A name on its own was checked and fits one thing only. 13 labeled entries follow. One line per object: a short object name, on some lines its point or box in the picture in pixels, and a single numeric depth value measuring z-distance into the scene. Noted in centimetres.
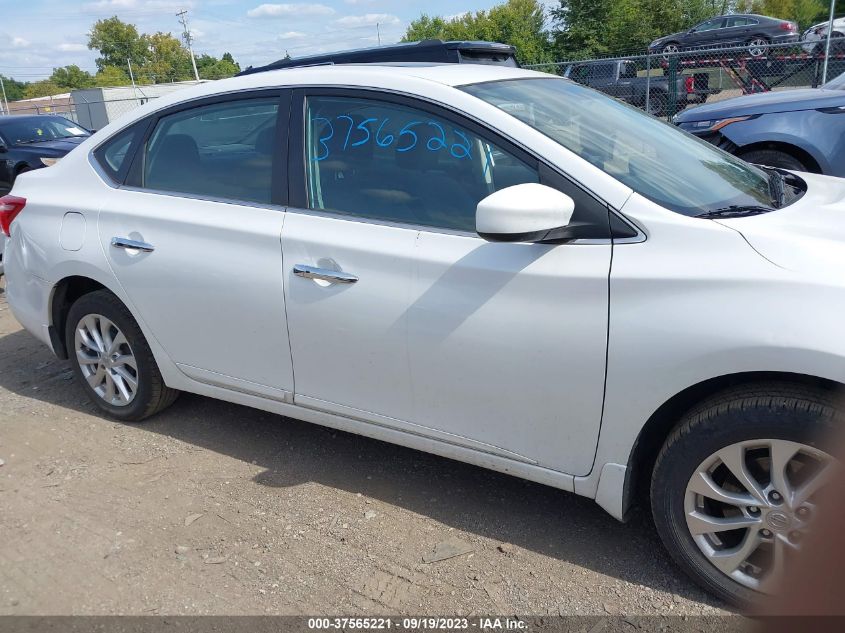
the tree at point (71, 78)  9350
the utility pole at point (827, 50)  1107
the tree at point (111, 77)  8324
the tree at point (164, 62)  9381
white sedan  229
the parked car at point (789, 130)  630
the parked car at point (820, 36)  1128
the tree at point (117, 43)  9200
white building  2895
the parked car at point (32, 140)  1234
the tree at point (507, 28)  4373
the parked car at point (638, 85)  1319
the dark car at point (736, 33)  2341
